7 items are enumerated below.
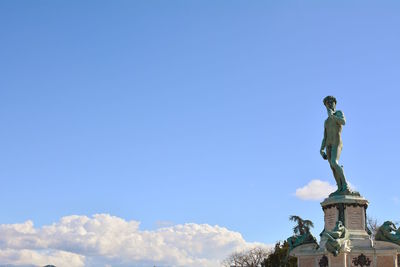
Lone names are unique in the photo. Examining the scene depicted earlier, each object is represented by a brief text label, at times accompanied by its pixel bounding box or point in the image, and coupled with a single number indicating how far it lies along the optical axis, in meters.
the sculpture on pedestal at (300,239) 21.28
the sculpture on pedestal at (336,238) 19.22
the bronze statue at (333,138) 22.01
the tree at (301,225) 39.56
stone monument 19.72
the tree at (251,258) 72.06
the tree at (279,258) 50.63
